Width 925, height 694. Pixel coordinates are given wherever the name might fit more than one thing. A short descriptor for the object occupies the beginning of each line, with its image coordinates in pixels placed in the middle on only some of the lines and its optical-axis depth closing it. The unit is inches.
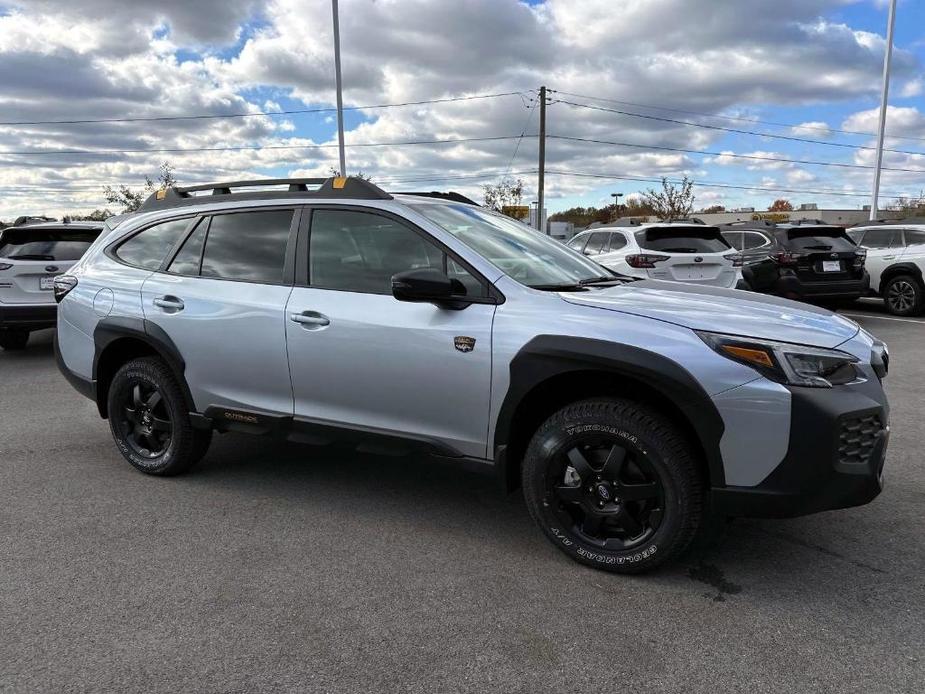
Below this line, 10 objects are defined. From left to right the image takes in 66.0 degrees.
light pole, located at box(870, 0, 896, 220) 937.5
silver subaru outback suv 110.1
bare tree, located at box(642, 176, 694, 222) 2356.1
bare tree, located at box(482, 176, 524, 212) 2215.8
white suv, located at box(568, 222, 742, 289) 378.0
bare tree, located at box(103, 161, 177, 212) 1780.3
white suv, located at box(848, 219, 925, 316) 473.4
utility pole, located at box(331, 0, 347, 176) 811.0
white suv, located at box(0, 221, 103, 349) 332.8
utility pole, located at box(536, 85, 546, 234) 1331.2
